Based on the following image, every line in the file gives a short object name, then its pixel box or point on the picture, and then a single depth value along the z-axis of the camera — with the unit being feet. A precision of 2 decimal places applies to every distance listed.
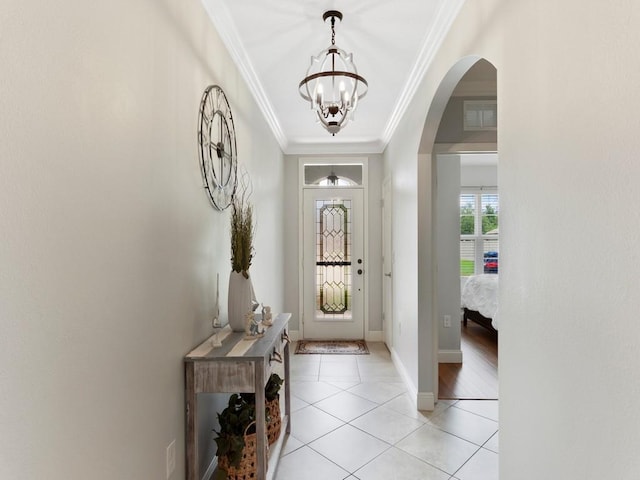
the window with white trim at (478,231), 23.36
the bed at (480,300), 15.84
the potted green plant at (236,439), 5.80
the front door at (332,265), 16.21
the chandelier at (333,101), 6.26
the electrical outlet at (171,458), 5.01
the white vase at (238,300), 6.59
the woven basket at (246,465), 5.86
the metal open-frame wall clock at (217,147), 6.29
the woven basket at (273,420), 7.29
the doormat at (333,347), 14.32
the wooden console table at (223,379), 5.39
